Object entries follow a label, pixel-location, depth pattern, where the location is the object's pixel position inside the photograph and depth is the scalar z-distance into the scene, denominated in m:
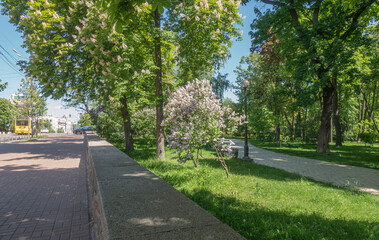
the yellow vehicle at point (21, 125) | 43.53
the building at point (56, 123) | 124.22
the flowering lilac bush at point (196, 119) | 6.86
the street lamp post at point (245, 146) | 11.84
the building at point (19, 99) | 33.72
